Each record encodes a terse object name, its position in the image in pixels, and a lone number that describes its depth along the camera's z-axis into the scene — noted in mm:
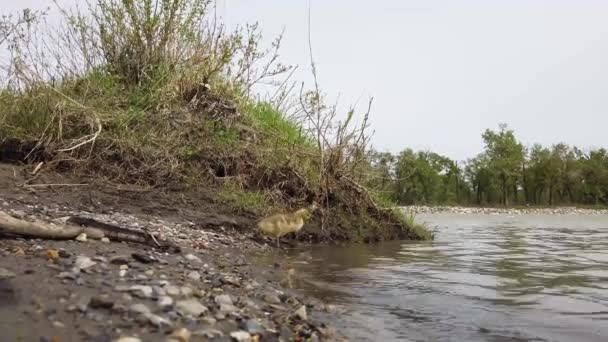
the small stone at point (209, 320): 2488
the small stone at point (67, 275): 2674
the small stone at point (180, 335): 2215
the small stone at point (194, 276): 3242
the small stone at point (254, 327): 2506
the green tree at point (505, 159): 58031
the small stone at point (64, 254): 3092
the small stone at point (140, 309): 2394
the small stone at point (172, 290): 2730
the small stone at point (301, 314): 2938
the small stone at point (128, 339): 2102
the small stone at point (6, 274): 2555
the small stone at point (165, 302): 2537
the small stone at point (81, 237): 3766
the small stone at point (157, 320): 2318
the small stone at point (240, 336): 2389
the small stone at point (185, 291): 2781
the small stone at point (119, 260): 3195
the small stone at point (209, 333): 2344
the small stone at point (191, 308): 2547
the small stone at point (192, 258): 3945
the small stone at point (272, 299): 3227
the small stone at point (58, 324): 2145
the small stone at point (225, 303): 2732
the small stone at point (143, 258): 3389
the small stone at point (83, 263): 2906
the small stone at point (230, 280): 3375
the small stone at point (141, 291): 2611
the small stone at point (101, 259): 3145
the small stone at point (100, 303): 2369
